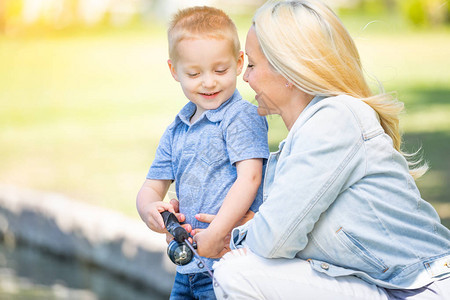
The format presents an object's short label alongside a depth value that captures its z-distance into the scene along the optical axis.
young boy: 2.34
